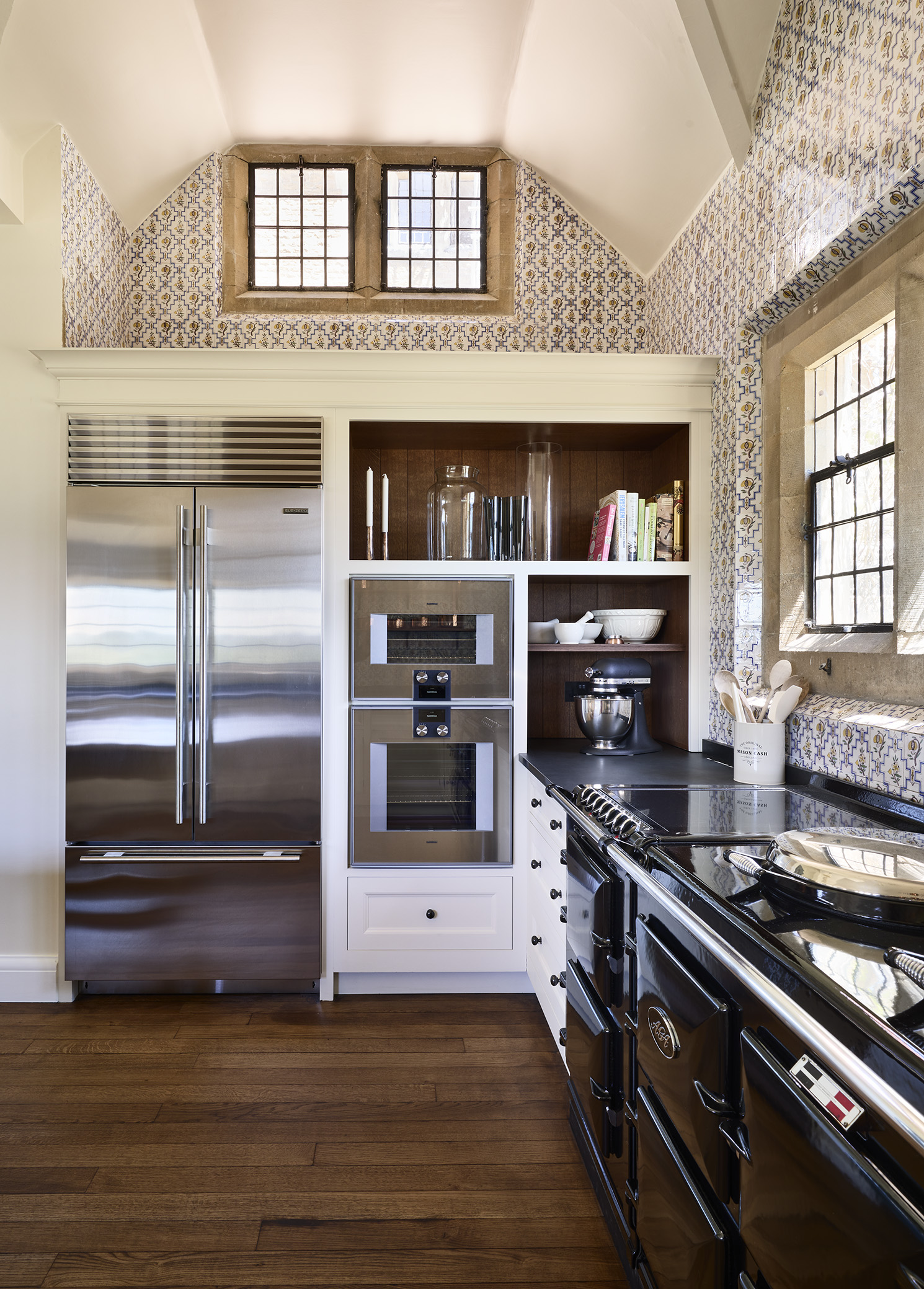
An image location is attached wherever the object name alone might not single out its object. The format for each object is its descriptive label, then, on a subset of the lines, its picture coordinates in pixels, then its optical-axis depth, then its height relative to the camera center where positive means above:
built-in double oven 2.85 -0.28
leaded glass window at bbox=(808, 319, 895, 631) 2.00 +0.43
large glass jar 2.98 +0.46
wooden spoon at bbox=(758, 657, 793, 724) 2.28 -0.09
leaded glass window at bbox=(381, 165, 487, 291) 3.51 +1.82
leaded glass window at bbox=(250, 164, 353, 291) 3.51 +1.81
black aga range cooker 0.74 -0.49
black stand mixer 2.80 -0.23
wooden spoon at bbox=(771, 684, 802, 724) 2.23 -0.17
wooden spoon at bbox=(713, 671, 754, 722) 2.30 -0.15
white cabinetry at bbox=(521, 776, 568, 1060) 2.23 -0.80
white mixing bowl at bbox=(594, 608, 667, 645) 2.98 +0.08
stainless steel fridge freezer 2.79 -0.12
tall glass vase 3.00 +0.54
